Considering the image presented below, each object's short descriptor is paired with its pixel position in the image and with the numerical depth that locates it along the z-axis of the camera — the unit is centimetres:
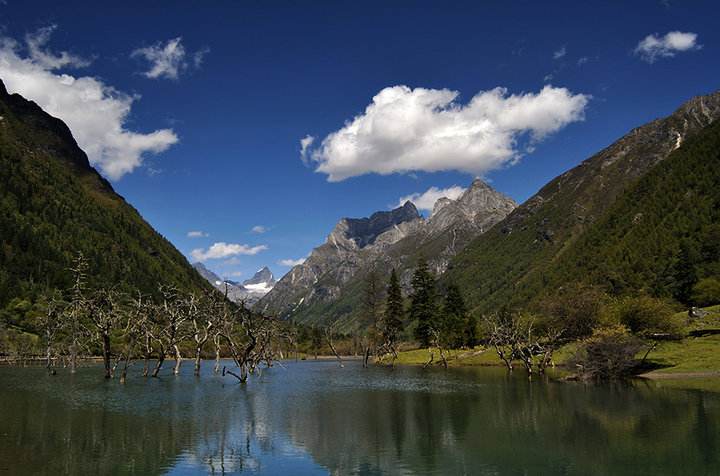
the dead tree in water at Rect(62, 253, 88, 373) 7919
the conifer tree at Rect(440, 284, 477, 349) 13588
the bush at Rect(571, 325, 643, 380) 7681
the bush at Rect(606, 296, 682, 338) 8244
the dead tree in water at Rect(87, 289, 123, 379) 7850
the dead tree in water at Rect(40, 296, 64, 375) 9238
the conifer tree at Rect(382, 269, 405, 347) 14212
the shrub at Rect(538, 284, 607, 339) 10000
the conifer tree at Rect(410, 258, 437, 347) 14362
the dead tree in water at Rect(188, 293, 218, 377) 8588
